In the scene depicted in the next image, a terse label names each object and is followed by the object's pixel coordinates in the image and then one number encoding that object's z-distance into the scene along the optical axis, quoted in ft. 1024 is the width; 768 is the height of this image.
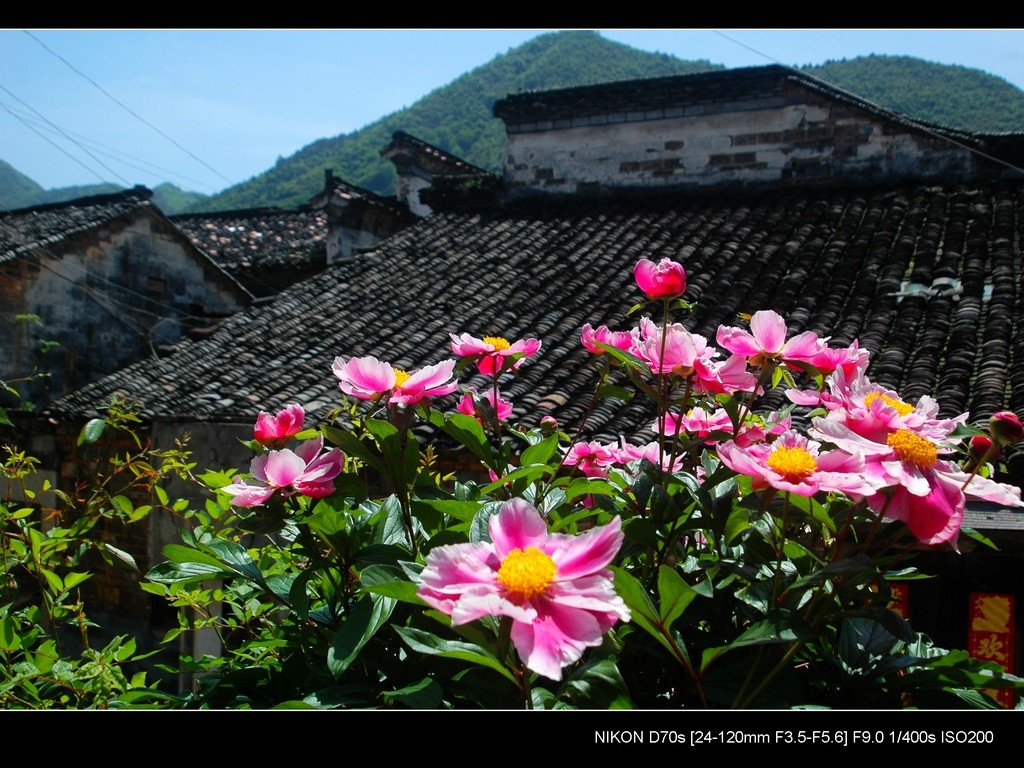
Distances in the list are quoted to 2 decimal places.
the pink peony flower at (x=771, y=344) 4.38
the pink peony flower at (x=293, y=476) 4.03
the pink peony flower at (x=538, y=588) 2.90
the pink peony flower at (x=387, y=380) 4.35
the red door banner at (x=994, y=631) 13.55
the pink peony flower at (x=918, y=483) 3.34
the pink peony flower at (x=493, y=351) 4.84
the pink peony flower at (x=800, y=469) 3.31
